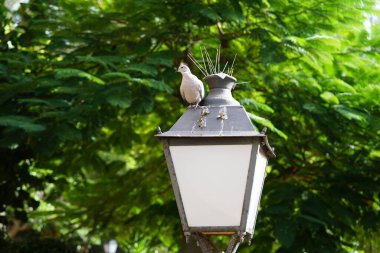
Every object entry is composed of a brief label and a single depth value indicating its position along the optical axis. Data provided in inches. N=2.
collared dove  304.2
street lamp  273.7
